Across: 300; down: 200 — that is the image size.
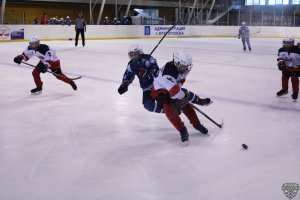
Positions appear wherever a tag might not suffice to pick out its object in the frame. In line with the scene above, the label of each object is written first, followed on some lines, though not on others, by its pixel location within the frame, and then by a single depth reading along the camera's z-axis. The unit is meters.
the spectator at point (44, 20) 18.75
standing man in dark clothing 15.45
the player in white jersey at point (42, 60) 5.66
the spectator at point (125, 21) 21.62
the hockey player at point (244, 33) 14.41
